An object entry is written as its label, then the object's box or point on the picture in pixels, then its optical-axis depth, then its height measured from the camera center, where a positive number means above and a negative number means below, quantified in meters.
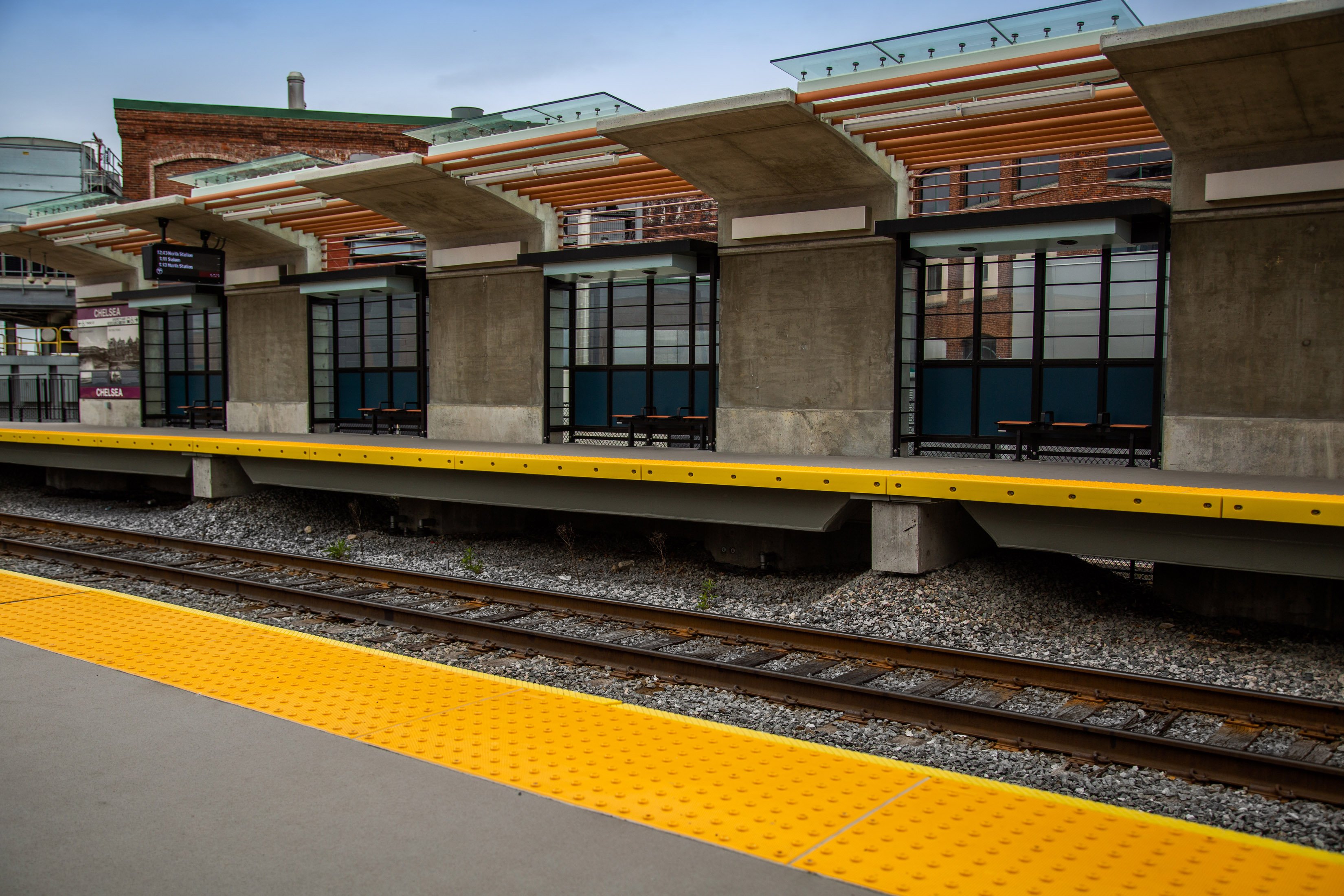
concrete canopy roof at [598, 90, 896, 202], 11.48 +3.09
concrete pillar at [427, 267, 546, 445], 16.25 +0.71
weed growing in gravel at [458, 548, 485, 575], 11.86 -1.98
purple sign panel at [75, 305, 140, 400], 23.55 +1.07
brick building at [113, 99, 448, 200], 33.06 +8.85
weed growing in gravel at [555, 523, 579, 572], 12.59 -1.78
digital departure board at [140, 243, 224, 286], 17.91 +2.44
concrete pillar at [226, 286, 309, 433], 19.86 +0.75
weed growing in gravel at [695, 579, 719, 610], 9.76 -1.96
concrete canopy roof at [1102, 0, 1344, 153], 8.46 +3.01
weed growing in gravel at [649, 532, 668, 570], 11.92 -1.73
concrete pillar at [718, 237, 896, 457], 12.91 +0.70
